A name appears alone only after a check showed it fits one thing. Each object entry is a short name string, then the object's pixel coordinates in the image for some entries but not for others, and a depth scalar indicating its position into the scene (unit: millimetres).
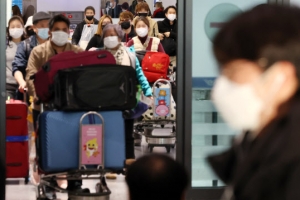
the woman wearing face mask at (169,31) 17965
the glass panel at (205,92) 9645
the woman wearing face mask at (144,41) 16070
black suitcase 8441
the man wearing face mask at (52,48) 9944
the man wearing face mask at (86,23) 19945
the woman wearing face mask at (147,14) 18592
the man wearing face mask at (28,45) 10775
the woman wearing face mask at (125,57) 10664
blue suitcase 8491
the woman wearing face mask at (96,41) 15201
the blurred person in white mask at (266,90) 2149
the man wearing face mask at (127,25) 18036
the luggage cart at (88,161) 8619
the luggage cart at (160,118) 15301
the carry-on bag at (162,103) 15572
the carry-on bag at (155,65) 15500
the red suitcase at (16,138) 11219
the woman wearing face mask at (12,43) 13057
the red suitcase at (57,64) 8534
